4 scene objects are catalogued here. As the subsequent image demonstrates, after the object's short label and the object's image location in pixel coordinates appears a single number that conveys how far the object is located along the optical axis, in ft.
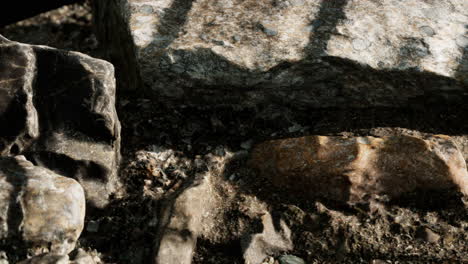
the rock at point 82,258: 7.29
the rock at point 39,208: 7.17
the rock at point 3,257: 7.16
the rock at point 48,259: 6.93
